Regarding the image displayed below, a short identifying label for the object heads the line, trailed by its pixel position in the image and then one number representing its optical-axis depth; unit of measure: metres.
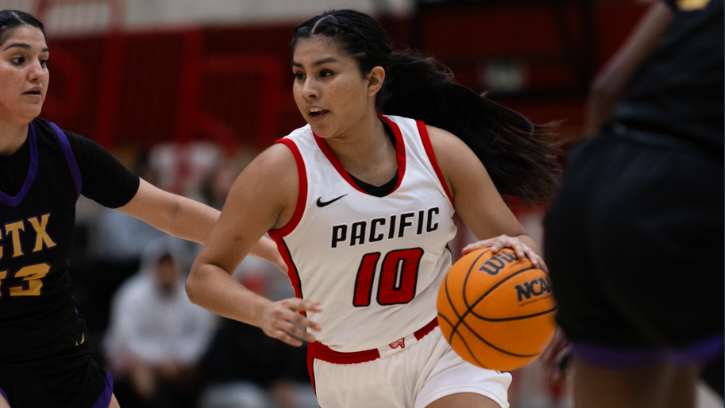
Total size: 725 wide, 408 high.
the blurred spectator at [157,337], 13.78
